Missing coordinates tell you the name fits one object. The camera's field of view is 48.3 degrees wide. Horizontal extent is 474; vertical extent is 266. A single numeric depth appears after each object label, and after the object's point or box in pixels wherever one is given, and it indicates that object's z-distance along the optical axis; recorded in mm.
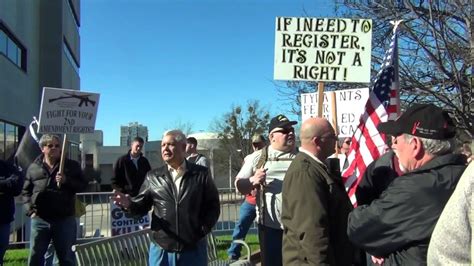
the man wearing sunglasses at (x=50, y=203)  6402
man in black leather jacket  4719
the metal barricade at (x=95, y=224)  11539
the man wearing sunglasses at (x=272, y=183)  5480
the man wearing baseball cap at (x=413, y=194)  2725
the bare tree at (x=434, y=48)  10469
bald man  3424
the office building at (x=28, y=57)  23094
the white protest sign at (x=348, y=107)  7594
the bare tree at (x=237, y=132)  44344
